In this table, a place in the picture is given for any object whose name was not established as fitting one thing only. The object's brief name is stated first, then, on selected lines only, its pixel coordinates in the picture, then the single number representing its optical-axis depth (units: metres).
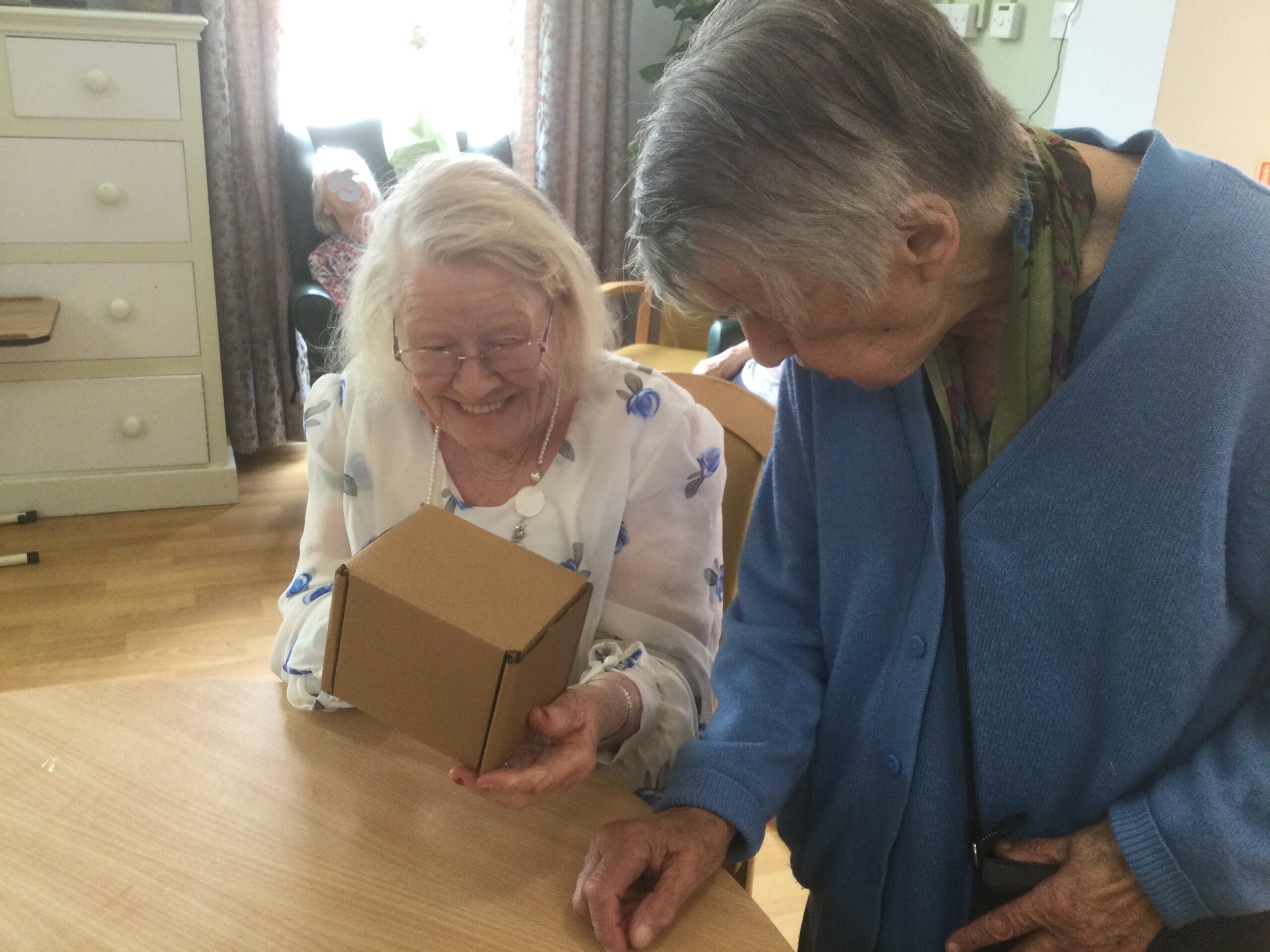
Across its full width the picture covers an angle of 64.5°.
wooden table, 0.78
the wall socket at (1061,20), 2.88
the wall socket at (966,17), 3.21
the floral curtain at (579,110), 3.90
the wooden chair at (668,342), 3.36
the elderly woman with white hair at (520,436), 1.14
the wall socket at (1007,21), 3.08
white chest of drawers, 2.84
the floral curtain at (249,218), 3.39
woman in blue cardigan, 0.70
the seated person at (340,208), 3.32
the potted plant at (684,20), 3.73
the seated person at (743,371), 2.51
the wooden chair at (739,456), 1.45
